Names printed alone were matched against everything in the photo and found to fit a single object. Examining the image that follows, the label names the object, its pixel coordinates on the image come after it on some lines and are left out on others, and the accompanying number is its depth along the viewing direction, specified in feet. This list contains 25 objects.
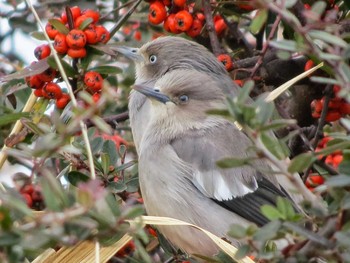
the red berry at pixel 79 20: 23.24
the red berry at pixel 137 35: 31.76
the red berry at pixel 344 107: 23.48
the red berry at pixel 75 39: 22.66
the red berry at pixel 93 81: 22.81
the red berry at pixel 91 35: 22.98
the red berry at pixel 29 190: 19.97
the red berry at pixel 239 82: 26.61
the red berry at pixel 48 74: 23.12
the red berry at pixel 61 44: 22.80
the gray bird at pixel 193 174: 22.97
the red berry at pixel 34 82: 23.20
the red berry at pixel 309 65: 23.39
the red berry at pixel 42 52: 23.50
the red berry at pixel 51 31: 23.32
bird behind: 26.81
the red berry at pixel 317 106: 24.56
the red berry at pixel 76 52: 22.81
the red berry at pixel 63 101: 23.39
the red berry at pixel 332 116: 23.64
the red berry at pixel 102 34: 23.29
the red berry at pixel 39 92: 23.39
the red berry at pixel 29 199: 20.23
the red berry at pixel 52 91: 23.09
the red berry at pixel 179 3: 25.38
